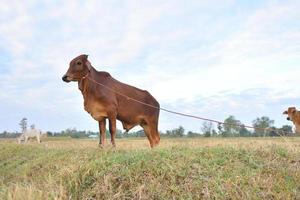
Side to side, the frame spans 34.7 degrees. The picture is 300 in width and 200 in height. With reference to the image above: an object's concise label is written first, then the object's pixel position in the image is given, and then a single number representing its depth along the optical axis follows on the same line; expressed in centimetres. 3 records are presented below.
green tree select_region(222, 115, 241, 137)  4122
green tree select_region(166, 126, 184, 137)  5012
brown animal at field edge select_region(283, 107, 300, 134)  1775
